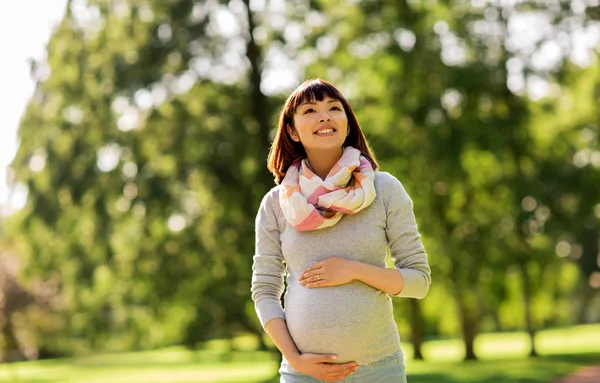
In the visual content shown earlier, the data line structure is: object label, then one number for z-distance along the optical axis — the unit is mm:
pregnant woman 3176
